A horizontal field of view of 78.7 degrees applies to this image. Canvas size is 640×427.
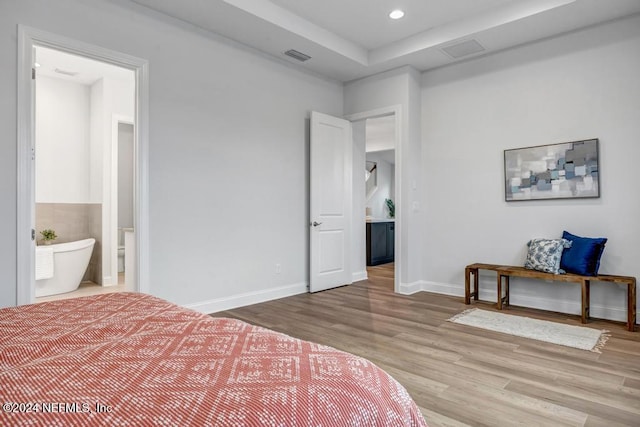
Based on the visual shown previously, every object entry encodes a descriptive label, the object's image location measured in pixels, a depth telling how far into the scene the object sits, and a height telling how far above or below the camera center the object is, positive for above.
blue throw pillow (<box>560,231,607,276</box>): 3.62 -0.41
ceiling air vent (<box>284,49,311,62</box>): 4.47 +1.87
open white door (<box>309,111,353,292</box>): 4.96 +0.17
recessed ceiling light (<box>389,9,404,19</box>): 3.94 +2.05
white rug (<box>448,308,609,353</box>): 3.09 -1.01
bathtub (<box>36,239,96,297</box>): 4.83 -0.67
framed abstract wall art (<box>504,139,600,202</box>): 3.87 +0.44
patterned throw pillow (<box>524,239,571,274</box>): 3.80 -0.41
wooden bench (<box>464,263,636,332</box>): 3.41 -0.64
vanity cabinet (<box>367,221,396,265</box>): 7.63 -0.57
